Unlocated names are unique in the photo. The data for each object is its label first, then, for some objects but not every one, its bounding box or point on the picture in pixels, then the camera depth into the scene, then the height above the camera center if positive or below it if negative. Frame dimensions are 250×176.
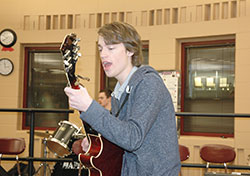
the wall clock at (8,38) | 6.96 +0.84
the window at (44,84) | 7.11 +0.03
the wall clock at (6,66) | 6.95 +0.34
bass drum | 4.96 -1.06
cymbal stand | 4.50 -1.03
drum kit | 4.32 -0.57
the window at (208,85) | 5.97 +0.04
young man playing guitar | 1.26 -0.08
